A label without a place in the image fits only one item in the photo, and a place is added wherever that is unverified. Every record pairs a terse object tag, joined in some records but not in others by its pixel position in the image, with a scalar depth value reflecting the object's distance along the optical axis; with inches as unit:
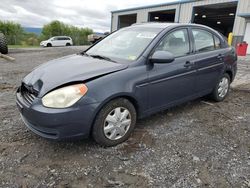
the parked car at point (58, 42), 975.9
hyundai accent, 82.4
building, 562.8
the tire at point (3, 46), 395.6
